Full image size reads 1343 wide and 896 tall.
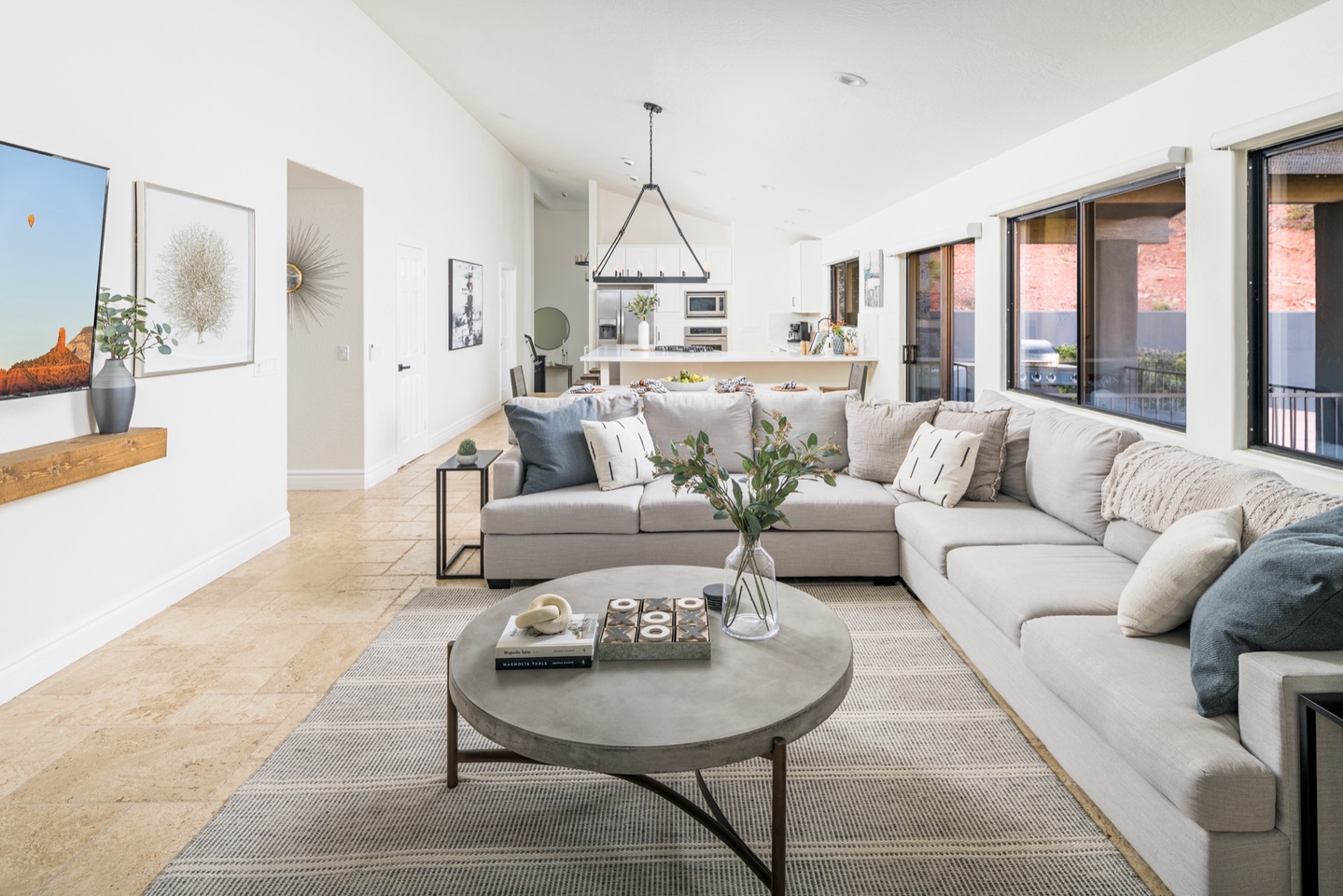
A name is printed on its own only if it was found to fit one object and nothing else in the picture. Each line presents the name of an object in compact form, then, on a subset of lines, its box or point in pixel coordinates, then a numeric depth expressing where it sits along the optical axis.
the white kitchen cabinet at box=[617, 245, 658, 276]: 12.02
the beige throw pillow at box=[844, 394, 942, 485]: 4.29
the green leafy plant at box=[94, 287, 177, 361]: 3.33
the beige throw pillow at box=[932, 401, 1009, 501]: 3.89
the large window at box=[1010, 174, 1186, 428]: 3.72
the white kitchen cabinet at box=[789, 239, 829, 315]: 10.65
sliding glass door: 6.25
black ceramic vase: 3.25
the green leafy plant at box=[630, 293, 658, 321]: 10.00
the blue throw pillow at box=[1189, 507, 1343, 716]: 1.74
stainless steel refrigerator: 11.95
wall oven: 11.88
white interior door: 7.30
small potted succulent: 4.16
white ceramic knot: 2.13
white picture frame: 3.69
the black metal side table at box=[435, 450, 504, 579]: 4.10
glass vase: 2.26
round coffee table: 1.74
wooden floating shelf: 2.72
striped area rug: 1.92
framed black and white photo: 8.84
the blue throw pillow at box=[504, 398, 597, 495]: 4.15
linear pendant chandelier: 6.49
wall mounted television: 2.73
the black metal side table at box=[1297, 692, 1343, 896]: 1.61
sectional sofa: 1.66
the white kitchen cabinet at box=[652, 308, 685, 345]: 11.88
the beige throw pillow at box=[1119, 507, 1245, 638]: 2.14
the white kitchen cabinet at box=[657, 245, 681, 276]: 12.03
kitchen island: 7.91
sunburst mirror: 6.27
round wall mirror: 14.81
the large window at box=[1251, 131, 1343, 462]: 2.84
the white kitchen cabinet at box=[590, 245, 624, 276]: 11.75
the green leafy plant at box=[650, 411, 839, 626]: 2.19
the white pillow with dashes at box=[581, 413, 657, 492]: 4.14
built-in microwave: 11.74
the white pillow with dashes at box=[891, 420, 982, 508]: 3.83
